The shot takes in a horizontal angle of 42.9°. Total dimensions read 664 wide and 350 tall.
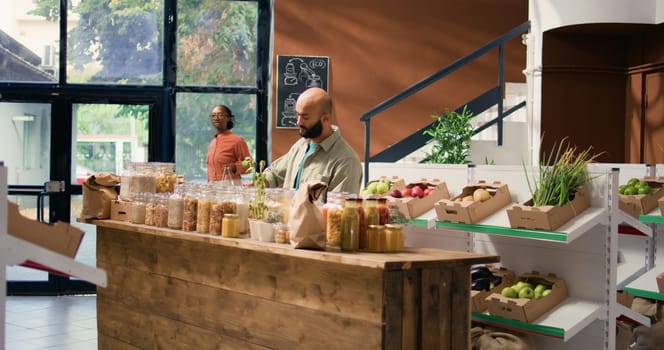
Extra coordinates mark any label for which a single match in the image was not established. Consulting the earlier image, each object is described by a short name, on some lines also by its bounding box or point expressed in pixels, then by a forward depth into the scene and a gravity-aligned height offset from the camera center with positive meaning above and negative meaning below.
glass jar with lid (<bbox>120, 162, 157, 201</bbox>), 4.80 -0.07
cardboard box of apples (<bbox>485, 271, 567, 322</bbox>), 4.27 -0.64
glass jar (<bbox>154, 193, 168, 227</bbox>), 4.45 -0.24
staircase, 8.10 +0.24
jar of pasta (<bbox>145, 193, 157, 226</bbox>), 4.56 -0.23
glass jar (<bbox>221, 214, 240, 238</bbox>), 3.97 -0.27
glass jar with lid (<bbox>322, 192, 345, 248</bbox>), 3.54 -0.22
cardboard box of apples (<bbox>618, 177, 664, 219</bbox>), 4.99 -0.12
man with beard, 4.47 +0.10
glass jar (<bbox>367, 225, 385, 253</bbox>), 3.50 -0.28
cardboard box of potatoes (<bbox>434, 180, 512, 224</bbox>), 4.51 -0.17
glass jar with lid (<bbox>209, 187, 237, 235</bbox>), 4.07 -0.21
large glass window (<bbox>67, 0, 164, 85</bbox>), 9.09 +1.35
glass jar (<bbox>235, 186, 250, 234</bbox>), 4.06 -0.20
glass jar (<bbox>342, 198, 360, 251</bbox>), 3.49 -0.24
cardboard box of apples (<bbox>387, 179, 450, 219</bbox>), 4.95 -0.15
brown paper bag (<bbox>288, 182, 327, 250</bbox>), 3.47 -0.21
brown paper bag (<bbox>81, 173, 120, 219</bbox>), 4.95 -0.18
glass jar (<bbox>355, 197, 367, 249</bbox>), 3.53 -0.23
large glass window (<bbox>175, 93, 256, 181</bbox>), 9.19 +0.45
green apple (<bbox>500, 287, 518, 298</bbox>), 4.41 -0.63
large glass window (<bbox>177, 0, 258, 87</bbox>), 9.13 +1.36
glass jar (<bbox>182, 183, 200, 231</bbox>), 4.25 -0.21
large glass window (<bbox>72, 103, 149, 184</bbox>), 9.15 +0.33
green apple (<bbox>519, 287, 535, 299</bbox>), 4.35 -0.62
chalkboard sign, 8.95 +0.96
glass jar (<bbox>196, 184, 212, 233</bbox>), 4.15 -0.21
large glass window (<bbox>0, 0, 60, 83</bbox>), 8.99 +1.32
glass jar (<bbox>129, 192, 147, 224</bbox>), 4.68 -0.23
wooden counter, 3.33 -0.57
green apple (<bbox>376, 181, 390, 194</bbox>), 5.30 -0.11
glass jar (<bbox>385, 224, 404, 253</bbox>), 3.50 -0.28
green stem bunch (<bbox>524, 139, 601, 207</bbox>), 4.22 -0.04
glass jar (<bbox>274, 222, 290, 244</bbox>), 3.69 -0.28
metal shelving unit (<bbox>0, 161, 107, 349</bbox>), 2.20 -0.24
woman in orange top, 7.49 +0.17
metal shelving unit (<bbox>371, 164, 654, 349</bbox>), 4.14 -0.41
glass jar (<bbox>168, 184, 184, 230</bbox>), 4.34 -0.22
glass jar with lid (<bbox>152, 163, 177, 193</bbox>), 4.88 -0.07
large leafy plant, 7.82 +0.30
